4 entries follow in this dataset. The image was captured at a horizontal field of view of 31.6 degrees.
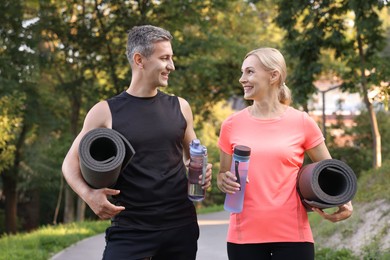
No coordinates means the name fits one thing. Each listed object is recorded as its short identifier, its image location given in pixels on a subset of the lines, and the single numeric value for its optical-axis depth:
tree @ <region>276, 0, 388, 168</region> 12.92
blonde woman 3.44
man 3.37
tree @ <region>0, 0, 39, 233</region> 15.69
